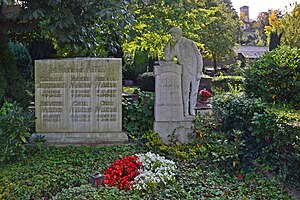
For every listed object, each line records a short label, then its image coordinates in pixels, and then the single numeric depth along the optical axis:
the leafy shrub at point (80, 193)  4.05
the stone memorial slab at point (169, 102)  6.57
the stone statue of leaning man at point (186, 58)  6.63
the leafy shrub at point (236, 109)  5.72
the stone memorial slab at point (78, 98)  6.77
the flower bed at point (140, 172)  4.58
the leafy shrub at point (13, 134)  5.50
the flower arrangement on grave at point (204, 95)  10.96
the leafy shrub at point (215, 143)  5.32
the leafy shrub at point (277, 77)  5.83
